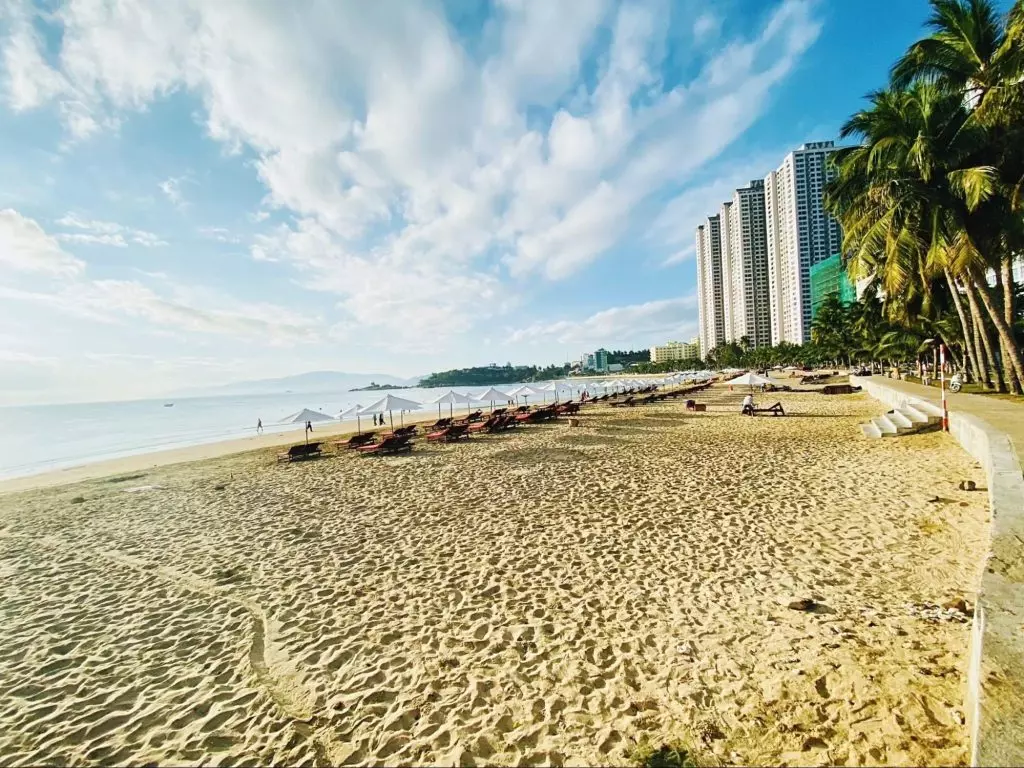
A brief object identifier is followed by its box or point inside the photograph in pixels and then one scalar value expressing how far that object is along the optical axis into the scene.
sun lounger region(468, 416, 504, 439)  20.27
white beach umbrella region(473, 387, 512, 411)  24.52
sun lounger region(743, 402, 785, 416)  20.31
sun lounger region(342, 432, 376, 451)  18.06
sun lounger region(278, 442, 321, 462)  16.58
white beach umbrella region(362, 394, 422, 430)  19.94
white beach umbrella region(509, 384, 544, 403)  28.89
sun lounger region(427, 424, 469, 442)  18.28
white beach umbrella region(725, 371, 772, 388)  24.77
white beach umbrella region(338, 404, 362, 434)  19.17
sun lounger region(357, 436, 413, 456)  16.47
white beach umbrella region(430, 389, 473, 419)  23.83
